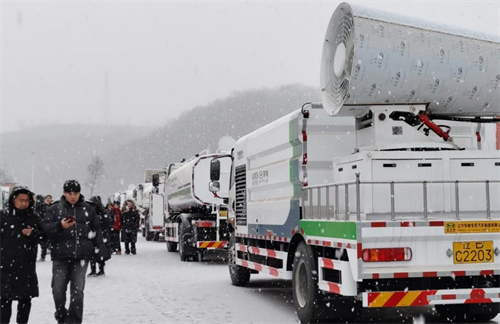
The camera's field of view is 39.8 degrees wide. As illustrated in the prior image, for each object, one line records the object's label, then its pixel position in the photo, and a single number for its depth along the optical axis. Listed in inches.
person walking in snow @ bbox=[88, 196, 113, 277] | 597.0
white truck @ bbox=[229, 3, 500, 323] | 276.4
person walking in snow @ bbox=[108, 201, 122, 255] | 860.0
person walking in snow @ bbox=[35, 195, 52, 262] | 756.0
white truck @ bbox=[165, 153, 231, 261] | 729.6
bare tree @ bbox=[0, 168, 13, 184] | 4328.2
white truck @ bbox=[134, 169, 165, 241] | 1174.3
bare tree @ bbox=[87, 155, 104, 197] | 4857.3
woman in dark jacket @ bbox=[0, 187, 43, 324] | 267.9
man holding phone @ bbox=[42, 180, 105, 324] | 291.9
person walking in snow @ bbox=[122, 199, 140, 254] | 872.3
